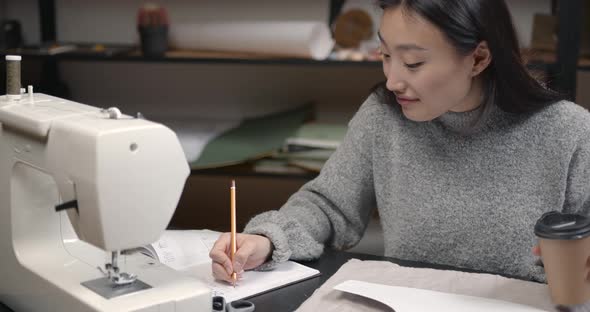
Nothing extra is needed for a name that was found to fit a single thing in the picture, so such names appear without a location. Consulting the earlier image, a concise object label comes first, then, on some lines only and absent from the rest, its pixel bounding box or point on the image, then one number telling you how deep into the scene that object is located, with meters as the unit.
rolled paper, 2.26
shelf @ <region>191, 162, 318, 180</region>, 2.31
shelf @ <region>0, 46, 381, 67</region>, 2.26
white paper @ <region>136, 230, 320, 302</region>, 1.17
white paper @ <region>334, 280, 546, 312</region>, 1.05
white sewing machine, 0.90
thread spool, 1.10
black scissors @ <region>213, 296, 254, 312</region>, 1.06
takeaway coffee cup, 0.96
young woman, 1.31
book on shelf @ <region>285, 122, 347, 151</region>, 2.31
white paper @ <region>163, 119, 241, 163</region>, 2.34
